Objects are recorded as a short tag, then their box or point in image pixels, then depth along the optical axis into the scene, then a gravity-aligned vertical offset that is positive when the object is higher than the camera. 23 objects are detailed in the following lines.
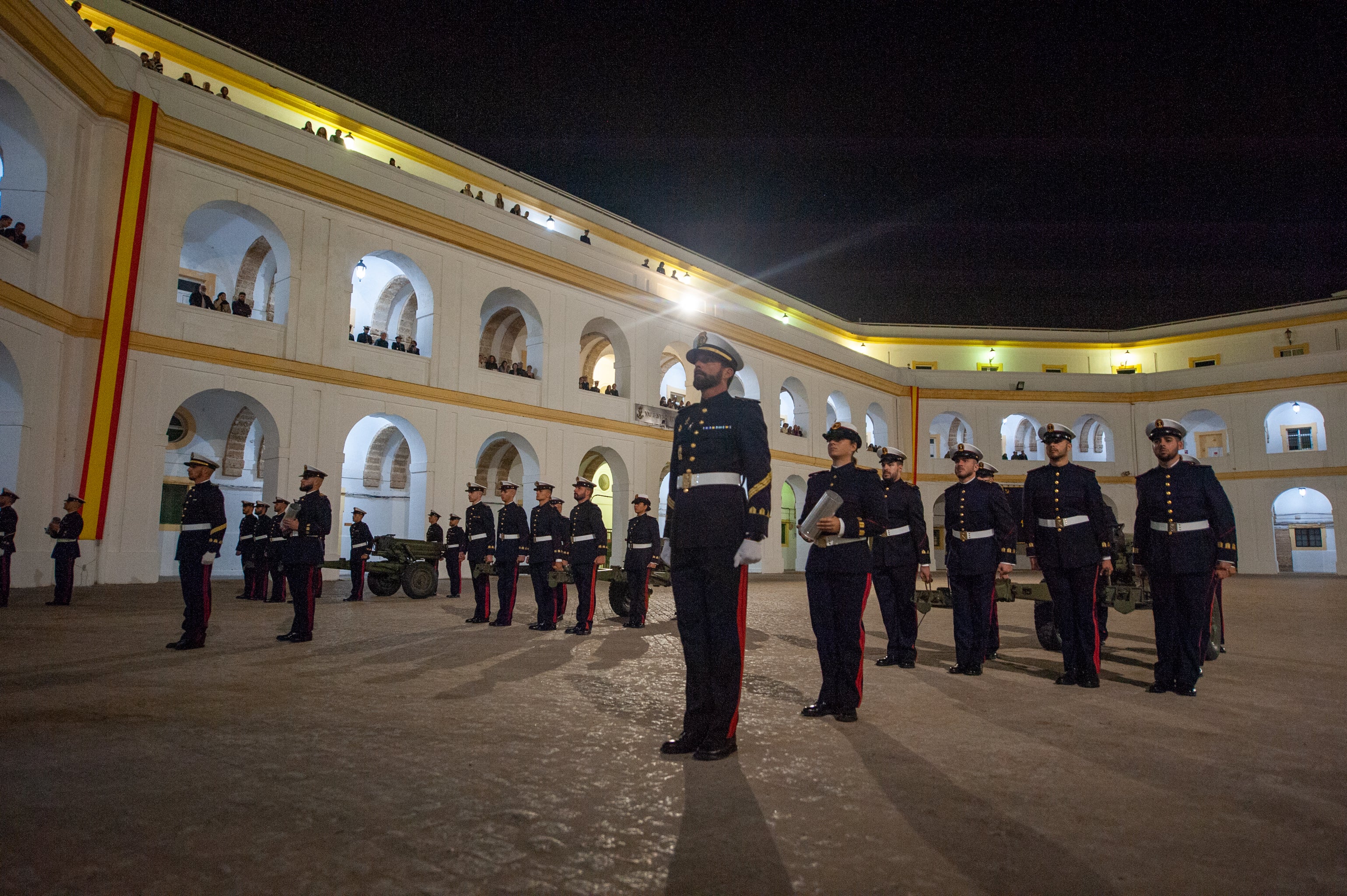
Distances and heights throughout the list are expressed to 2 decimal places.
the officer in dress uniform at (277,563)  12.30 -0.81
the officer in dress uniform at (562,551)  10.17 -0.42
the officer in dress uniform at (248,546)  12.67 -0.58
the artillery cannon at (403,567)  13.63 -0.91
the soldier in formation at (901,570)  7.02 -0.40
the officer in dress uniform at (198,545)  6.98 -0.31
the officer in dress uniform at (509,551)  9.91 -0.42
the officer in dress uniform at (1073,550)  5.95 -0.14
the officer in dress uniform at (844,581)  4.63 -0.35
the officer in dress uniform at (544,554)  9.52 -0.44
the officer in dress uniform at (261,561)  12.47 -0.78
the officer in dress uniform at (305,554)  7.68 -0.41
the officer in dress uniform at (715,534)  3.85 -0.05
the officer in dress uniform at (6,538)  10.16 -0.41
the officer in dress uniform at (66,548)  10.38 -0.55
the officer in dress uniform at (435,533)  15.28 -0.33
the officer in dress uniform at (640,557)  9.96 -0.48
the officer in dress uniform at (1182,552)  5.63 -0.13
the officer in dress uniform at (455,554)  14.39 -0.69
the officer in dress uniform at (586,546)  9.44 -0.32
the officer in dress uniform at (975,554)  6.55 -0.22
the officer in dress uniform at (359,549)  13.32 -0.62
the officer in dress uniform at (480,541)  10.12 -0.33
